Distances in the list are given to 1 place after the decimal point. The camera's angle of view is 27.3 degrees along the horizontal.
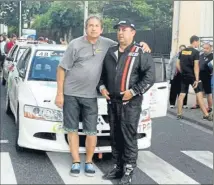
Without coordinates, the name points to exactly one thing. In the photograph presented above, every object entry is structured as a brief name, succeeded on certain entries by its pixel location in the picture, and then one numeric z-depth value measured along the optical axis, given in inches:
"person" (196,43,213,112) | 403.2
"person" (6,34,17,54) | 690.2
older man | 187.2
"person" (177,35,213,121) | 353.8
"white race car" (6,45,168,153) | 208.7
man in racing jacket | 175.6
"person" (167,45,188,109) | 413.1
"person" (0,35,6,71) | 681.6
